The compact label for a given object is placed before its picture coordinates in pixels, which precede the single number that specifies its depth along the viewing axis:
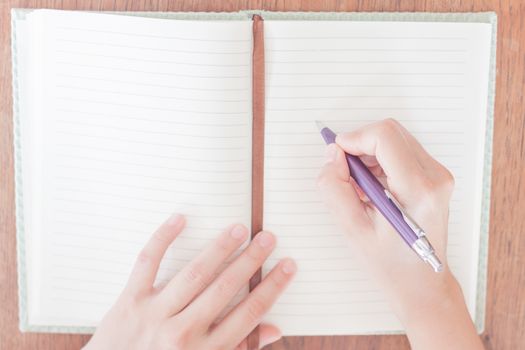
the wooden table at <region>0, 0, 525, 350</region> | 0.77
